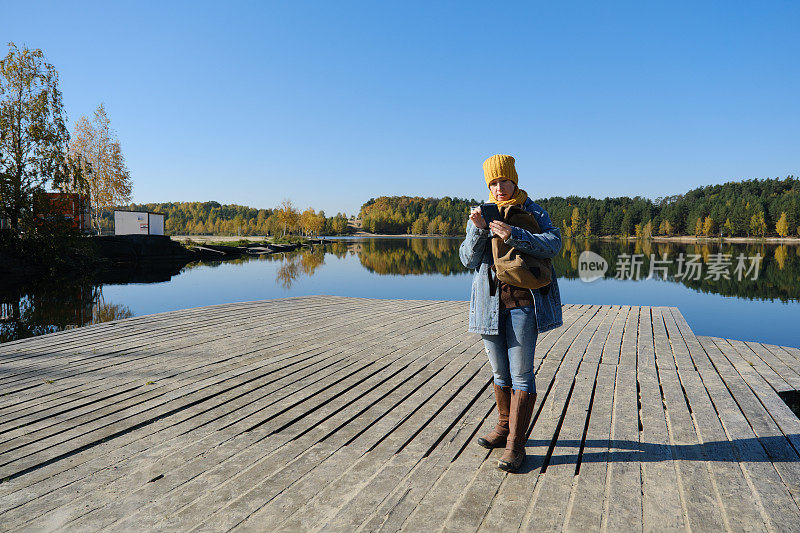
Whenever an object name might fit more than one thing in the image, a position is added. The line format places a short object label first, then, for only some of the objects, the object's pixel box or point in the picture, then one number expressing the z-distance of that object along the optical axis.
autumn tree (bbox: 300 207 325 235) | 94.69
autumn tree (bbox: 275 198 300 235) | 82.81
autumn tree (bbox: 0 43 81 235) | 20.22
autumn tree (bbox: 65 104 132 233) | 37.12
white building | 34.06
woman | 2.37
